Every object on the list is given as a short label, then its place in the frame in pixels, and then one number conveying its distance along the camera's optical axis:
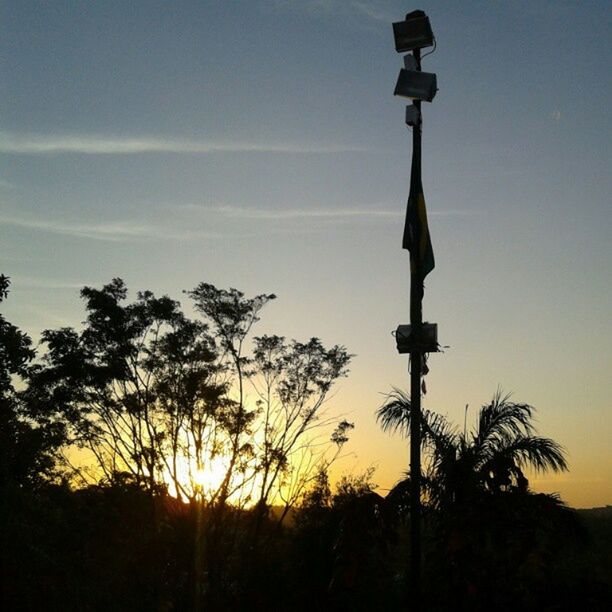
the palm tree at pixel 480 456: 16.03
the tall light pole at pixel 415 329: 11.73
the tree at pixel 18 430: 19.80
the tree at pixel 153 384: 36.66
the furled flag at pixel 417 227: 13.10
